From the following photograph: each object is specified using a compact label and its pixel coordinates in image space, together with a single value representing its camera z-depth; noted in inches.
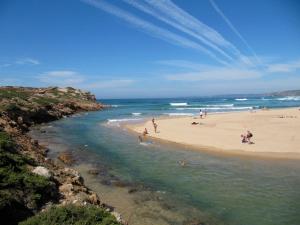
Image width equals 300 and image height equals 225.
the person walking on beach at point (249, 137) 1055.2
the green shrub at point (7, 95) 2035.2
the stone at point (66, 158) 826.8
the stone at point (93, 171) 720.3
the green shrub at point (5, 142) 587.0
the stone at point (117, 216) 395.3
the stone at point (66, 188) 503.8
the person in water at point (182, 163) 799.9
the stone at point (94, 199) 470.3
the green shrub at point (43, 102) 2230.6
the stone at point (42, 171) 514.9
